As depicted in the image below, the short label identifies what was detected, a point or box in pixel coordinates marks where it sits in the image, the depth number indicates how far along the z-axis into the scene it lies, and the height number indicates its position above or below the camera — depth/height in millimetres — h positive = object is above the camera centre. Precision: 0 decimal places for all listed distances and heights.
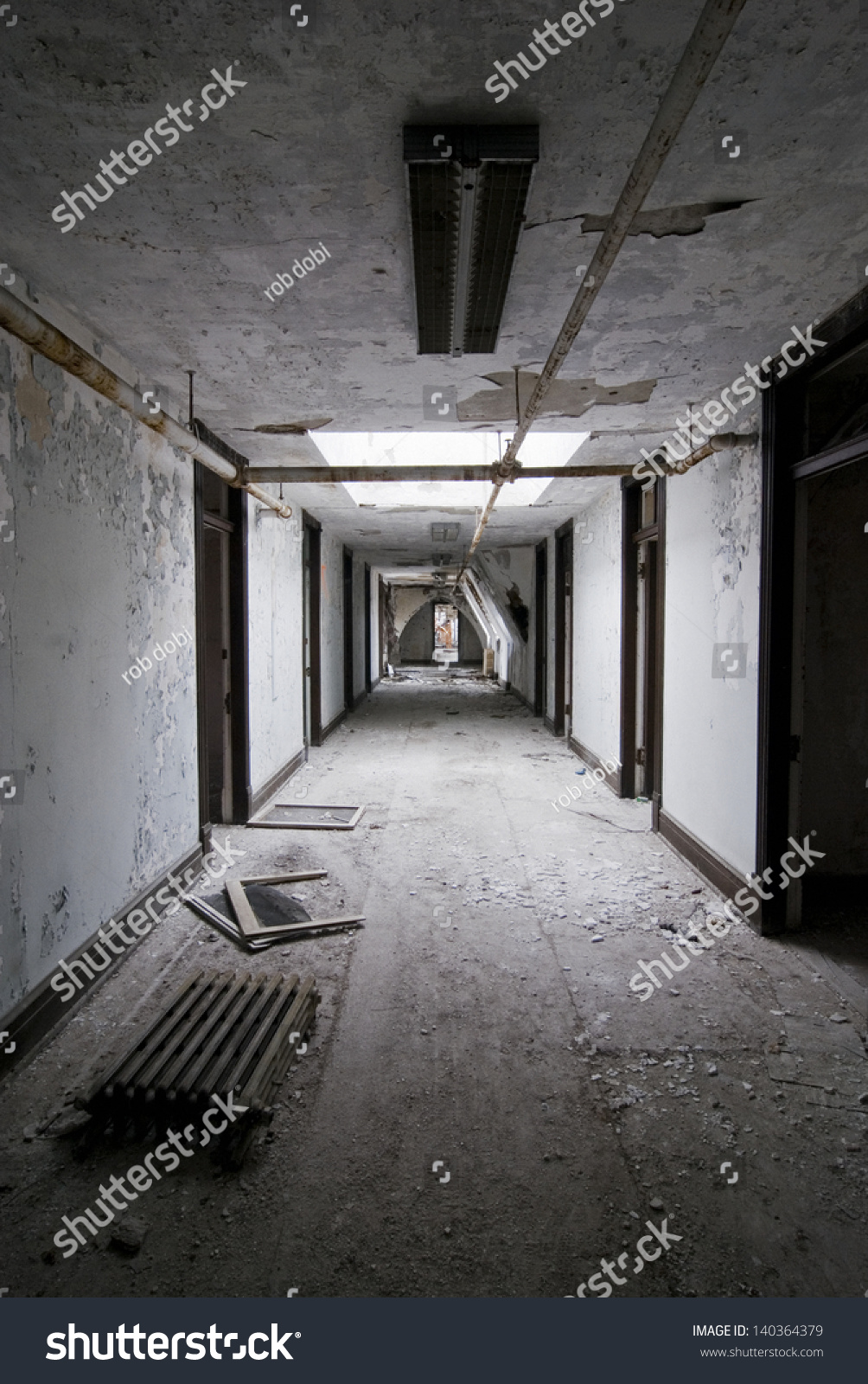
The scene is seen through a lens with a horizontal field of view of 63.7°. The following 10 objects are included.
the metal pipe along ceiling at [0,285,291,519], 2047 +957
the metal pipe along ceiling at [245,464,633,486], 4355 +1055
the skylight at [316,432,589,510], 5316 +1494
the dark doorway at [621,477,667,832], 5352 +6
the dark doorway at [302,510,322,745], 7613 +101
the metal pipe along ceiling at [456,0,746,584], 1197 +1066
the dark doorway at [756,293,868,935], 3135 -14
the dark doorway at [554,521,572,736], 8422 +129
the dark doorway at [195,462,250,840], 4969 -76
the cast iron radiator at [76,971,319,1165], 2018 -1310
